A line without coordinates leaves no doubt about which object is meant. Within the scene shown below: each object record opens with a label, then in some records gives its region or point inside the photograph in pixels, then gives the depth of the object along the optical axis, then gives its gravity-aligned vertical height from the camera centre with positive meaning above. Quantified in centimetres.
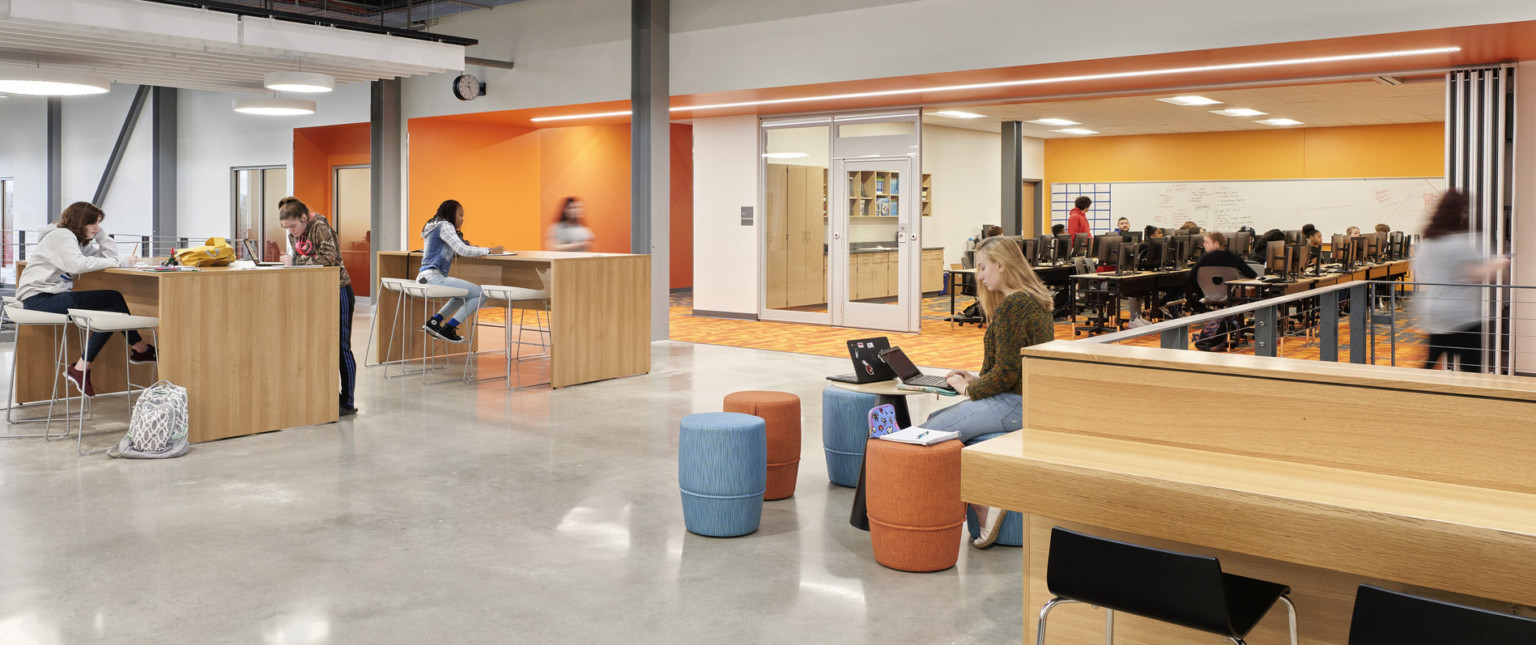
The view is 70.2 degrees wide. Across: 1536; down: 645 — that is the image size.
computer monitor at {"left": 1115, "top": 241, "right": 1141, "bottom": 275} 1135 +31
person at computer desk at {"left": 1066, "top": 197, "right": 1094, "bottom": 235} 1484 +88
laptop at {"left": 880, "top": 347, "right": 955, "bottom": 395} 425 -36
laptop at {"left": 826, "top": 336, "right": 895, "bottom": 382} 454 -32
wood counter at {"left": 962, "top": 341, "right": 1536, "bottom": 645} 229 -45
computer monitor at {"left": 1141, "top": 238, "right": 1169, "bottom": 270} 1184 +36
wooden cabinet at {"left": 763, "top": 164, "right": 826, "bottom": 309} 1302 +64
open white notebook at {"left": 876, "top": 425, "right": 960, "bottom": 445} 406 -57
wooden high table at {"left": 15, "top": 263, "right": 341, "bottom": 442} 610 -34
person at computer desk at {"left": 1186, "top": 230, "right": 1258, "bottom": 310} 1057 +28
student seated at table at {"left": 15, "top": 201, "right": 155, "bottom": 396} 645 +12
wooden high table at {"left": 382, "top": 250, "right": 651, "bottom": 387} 831 -19
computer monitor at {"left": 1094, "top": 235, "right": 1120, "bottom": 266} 1144 +39
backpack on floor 581 -76
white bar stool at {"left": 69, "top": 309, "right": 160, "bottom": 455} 600 -21
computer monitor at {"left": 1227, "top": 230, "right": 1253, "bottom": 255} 1220 +50
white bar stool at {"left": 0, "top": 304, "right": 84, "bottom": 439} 632 -20
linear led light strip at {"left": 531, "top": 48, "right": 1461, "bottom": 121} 842 +182
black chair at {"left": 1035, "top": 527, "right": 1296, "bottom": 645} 233 -67
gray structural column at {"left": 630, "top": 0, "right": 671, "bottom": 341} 1109 +152
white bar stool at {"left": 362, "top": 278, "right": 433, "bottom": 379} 880 -19
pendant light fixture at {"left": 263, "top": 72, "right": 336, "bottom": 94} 936 +174
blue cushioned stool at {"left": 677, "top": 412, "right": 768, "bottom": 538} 441 -77
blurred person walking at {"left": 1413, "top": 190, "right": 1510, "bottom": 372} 568 +4
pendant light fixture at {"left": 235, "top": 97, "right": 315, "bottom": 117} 1059 +175
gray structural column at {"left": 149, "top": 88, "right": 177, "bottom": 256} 1783 +193
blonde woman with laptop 414 -21
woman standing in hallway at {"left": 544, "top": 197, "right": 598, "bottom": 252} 1323 +69
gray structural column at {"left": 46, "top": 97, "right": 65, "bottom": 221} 1994 +239
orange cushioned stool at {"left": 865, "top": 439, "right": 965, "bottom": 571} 398 -80
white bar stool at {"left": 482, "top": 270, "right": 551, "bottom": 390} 830 -8
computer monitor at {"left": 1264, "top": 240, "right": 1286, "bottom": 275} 1072 +30
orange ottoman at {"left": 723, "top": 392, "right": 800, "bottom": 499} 497 -67
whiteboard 1683 +137
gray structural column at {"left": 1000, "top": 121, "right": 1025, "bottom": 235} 1736 +175
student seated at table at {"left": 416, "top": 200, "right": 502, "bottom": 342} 862 +21
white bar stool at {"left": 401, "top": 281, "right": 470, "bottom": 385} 845 -6
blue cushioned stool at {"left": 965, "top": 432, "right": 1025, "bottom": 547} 438 -98
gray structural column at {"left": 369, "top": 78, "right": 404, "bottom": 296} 1436 +160
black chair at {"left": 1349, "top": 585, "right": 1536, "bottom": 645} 195 -62
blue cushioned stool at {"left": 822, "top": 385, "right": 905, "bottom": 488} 516 -68
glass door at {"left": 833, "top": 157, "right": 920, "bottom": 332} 1222 +48
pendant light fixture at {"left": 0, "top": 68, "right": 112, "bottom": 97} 899 +171
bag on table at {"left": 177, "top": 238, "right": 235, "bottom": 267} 642 +17
